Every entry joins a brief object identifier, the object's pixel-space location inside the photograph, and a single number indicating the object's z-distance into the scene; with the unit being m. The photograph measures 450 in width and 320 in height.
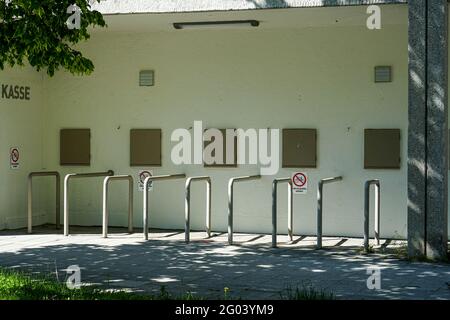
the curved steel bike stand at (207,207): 12.95
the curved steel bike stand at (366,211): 12.04
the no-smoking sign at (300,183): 14.21
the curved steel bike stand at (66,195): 13.60
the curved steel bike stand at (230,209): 12.68
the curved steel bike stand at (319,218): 12.27
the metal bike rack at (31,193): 14.19
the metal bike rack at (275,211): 12.30
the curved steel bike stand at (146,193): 13.07
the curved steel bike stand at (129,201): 13.45
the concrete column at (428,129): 11.39
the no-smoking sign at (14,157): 14.72
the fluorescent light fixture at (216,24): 13.73
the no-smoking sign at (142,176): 15.00
